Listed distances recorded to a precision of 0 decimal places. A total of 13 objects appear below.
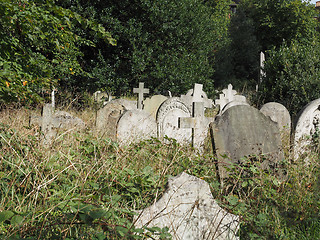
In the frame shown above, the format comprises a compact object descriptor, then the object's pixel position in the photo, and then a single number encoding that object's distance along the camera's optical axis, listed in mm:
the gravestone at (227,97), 11941
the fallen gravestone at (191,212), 2586
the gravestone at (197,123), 5785
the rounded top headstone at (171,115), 6828
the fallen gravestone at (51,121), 5391
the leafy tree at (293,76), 9750
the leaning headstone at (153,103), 9281
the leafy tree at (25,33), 5105
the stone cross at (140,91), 9758
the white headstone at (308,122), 5863
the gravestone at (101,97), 11781
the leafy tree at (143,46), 12219
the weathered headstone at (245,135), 4609
